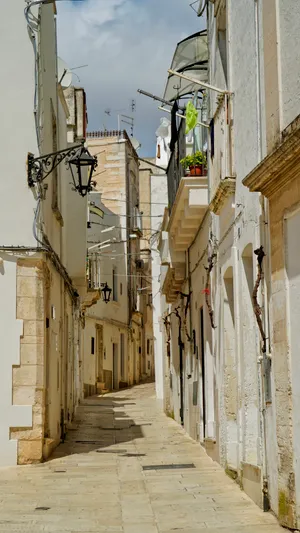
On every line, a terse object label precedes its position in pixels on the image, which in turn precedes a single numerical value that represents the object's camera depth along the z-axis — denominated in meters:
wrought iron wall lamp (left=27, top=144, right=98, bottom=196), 12.80
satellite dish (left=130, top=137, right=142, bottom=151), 48.25
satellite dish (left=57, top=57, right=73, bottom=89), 20.10
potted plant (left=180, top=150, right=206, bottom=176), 13.53
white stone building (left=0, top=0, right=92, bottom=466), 12.45
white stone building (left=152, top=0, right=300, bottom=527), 7.52
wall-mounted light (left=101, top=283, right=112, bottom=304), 33.14
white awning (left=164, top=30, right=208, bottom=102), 14.08
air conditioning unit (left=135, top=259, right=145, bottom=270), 50.62
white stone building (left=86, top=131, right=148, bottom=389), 42.62
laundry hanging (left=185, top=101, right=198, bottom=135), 11.94
